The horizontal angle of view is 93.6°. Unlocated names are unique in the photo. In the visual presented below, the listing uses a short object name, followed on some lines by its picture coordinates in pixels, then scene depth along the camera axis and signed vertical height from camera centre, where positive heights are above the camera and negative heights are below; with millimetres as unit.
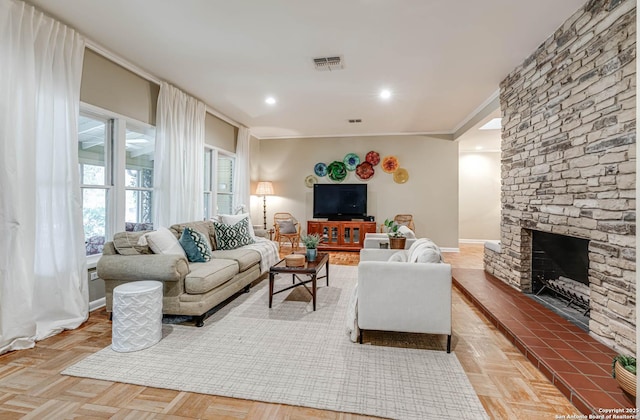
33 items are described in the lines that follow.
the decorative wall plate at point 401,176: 6742 +730
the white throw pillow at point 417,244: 2725 -329
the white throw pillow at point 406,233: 3900 -319
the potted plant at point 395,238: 3555 -351
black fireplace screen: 2869 -510
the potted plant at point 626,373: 1552 -866
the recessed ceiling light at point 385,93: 4174 +1633
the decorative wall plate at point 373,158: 6793 +1137
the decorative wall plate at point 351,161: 6863 +1084
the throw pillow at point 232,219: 4305 -167
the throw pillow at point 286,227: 6543 -420
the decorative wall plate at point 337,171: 6932 +858
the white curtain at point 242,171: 6129 +760
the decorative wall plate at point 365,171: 6824 +847
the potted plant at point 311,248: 3443 -460
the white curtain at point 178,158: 3930 +683
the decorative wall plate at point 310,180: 7105 +649
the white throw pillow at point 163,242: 2828 -344
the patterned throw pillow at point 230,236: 3934 -378
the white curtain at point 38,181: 2271 +213
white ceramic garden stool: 2242 -844
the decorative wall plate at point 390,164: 6766 +999
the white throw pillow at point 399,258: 2840 -471
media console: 6533 -538
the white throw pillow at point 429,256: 2330 -371
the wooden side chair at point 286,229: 6539 -464
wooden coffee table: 3036 -631
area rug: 1701 -1083
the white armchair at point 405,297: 2229 -665
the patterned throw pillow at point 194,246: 3166 -413
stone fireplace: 2025 +492
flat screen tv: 6762 +160
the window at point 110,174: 3156 +380
